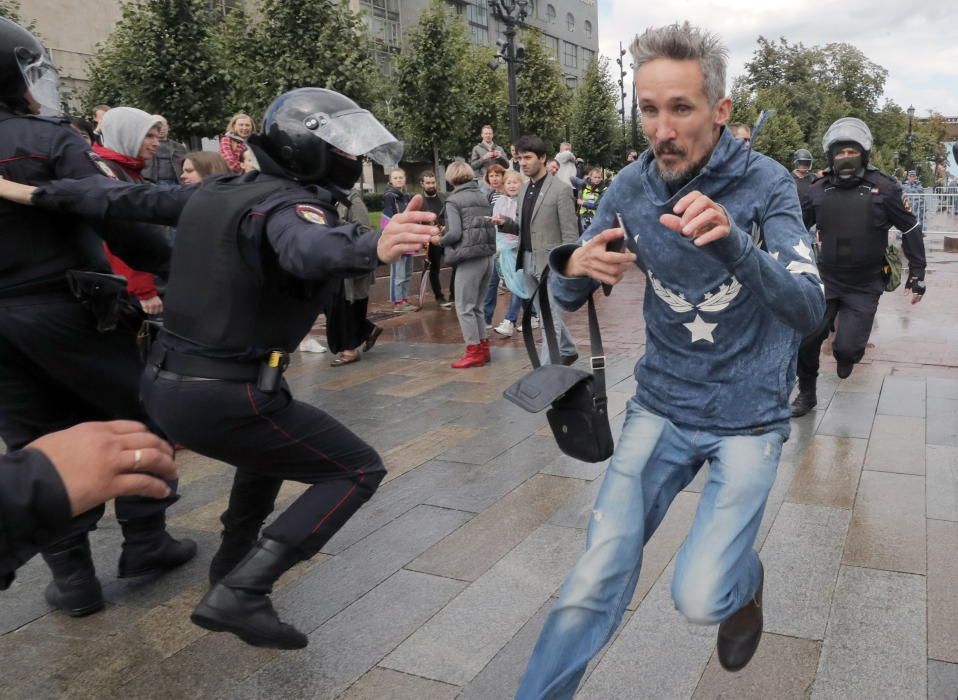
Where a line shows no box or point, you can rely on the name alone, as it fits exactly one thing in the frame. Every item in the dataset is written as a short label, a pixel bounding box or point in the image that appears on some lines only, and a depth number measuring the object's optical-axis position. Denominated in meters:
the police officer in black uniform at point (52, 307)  3.10
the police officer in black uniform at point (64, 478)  1.45
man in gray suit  7.29
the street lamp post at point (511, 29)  16.23
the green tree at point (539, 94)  38.41
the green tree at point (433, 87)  22.58
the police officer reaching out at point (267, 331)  2.54
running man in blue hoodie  2.20
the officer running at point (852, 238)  5.84
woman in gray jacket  7.85
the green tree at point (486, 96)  35.31
